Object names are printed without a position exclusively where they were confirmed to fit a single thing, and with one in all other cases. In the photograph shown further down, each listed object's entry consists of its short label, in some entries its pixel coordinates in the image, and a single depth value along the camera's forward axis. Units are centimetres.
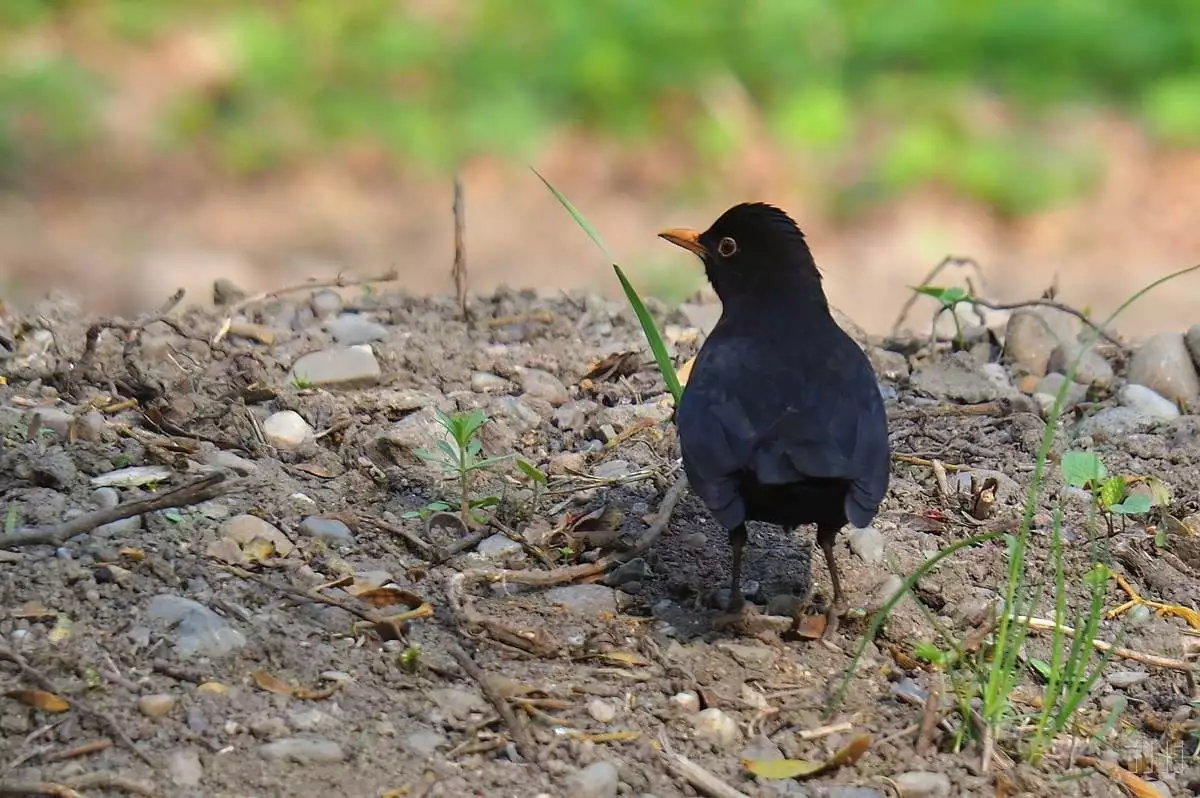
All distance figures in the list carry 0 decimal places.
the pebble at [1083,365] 1020
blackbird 709
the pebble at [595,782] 594
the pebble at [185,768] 568
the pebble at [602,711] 644
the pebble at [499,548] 768
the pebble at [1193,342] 1029
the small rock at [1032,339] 1044
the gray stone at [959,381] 990
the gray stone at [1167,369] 1004
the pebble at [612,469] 868
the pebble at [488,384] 960
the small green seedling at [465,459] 759
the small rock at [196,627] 646
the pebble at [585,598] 736
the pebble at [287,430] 863
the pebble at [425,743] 605
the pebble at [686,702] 661
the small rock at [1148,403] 972
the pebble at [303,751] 589
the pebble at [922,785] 613
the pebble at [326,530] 759
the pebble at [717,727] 643
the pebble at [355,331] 1019
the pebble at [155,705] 603
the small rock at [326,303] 1091
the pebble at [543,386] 962
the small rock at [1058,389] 994
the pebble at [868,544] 809
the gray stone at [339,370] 941
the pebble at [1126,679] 716
